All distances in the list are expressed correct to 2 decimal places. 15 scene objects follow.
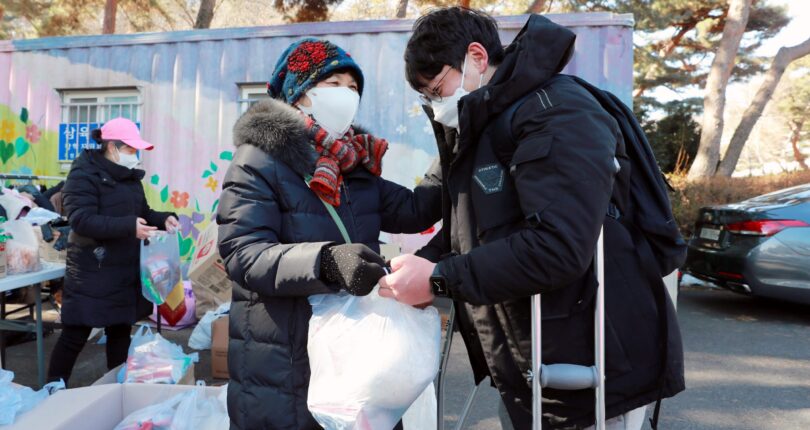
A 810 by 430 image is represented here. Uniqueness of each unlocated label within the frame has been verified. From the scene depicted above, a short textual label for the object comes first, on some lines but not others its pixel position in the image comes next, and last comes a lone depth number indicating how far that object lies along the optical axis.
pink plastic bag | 5.52
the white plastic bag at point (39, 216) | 3.67
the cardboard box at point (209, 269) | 4.23
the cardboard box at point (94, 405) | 2.10
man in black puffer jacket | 1.24
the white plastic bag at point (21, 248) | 3.28
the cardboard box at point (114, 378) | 3.01
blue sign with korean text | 7.13
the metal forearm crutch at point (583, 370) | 1.30
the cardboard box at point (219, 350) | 4.16
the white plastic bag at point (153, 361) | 3.15
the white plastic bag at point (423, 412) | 1.85
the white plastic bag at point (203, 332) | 4.84
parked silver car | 5.84
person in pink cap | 3.47
